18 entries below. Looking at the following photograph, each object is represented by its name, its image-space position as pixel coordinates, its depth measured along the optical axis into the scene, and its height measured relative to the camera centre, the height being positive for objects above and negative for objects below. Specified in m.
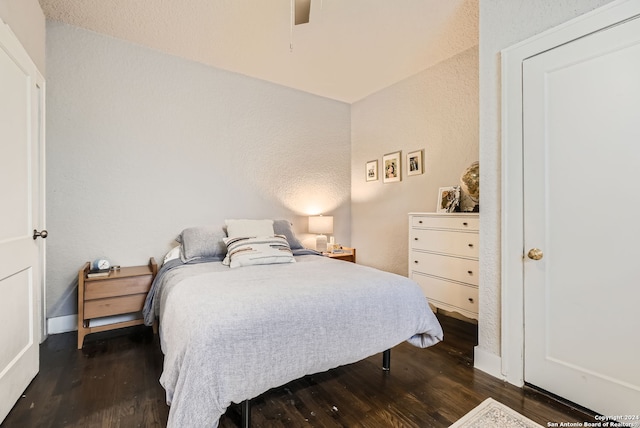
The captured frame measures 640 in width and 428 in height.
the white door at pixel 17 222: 1.49 -0.04
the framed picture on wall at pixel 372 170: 3.97 +0.57
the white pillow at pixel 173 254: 2.70 -0.39
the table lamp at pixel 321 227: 3.73 -0.19
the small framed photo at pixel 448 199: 2.82 +0.12
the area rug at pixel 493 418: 1.46 -1.07
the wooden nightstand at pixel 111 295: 2.29 -0.66
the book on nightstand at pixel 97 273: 2.36 -0.49
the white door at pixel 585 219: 1.44 -0.05
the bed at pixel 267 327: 1.20 -0.57
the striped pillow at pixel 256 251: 2.35 -0.33
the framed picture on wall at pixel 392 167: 3.66 +0.56
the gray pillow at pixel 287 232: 3.11 -0.22
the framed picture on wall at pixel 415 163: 3.40 +0.57
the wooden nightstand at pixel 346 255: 3.65 -0.55
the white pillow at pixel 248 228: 2.81 -0.16
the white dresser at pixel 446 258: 2.49 -0.44
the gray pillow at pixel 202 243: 2.62 -0.28
